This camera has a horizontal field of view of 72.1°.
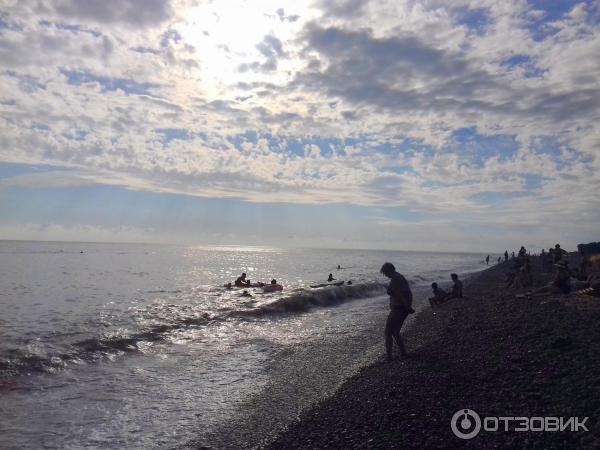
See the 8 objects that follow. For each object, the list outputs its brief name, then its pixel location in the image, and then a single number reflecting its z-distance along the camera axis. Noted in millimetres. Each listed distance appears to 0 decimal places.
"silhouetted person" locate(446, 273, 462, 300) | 25611
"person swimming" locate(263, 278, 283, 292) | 38938
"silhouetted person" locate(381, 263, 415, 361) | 11695
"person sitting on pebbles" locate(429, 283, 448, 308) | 25081
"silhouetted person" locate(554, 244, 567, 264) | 32050
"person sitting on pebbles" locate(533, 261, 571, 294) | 18812
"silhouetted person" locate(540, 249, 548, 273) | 39844
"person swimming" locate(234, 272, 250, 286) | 42125
